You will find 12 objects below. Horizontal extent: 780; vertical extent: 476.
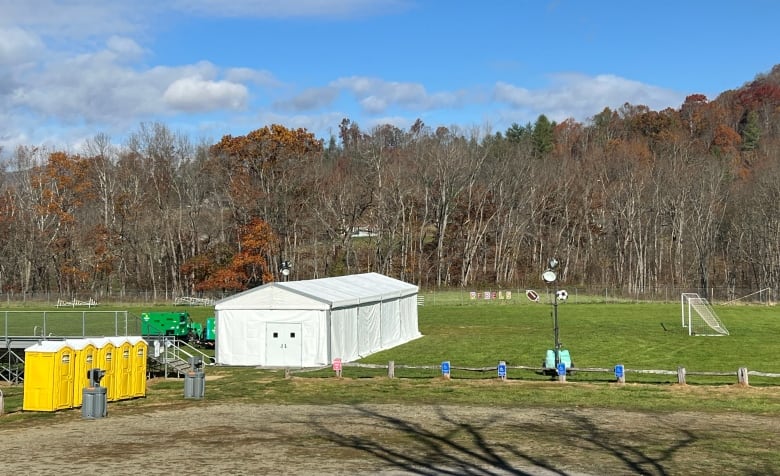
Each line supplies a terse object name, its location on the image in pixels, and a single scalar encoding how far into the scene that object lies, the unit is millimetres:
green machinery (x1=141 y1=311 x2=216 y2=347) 45750
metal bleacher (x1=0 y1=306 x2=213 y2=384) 33938
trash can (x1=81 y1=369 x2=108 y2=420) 23469
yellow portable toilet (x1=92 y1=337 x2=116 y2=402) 26812
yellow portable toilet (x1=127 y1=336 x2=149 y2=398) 27969
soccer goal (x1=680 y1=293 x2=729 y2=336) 47397
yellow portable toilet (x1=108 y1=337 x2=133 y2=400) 27297
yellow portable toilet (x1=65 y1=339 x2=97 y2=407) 25766
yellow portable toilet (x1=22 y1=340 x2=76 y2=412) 24547
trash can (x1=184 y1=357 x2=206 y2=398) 27250
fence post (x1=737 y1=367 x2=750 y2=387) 27938
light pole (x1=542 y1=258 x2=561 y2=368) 30997
